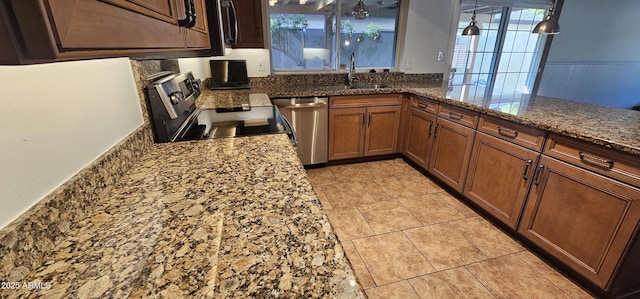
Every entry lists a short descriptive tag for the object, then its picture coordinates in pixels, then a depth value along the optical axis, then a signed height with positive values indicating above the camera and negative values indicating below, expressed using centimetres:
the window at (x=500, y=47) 361 +22
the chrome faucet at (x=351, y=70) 318 -10
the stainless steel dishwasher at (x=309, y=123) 265 -62
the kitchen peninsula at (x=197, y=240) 46 -37
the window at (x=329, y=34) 303 +31
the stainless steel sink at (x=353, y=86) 299 -29
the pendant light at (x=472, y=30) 269 +32
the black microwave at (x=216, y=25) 121 +15
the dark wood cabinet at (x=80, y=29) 23 +3
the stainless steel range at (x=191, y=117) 120 -33
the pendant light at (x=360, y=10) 276 +51
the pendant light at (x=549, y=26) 192 +26
